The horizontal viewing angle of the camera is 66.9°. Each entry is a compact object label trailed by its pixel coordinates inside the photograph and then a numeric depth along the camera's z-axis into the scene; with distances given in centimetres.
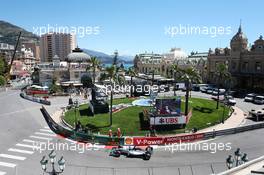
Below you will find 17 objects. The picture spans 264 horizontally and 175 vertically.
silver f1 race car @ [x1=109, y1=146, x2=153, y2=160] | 2100
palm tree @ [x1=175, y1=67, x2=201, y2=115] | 3364
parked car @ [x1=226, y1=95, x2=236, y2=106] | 4168
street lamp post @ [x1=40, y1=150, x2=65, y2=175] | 1463
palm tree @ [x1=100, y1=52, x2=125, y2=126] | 2976
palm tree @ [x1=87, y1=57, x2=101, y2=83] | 3708
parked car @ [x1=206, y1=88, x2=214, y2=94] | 5598
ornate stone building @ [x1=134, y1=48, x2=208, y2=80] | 7550
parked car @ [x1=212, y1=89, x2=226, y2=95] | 5272
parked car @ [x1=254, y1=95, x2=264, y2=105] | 4366
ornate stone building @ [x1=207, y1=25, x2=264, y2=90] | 5636
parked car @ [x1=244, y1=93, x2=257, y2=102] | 4581
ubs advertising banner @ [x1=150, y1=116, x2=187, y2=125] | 2848
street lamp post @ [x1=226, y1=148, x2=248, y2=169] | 1529
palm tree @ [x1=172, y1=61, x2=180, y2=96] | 3961
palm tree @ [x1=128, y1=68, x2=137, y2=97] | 4156
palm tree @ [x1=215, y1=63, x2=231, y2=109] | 4163
